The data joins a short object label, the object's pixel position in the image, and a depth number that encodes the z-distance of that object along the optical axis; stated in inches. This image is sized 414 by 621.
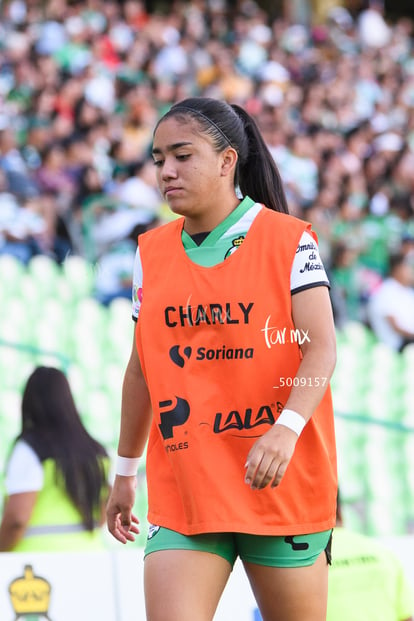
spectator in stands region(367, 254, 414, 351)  769.6
